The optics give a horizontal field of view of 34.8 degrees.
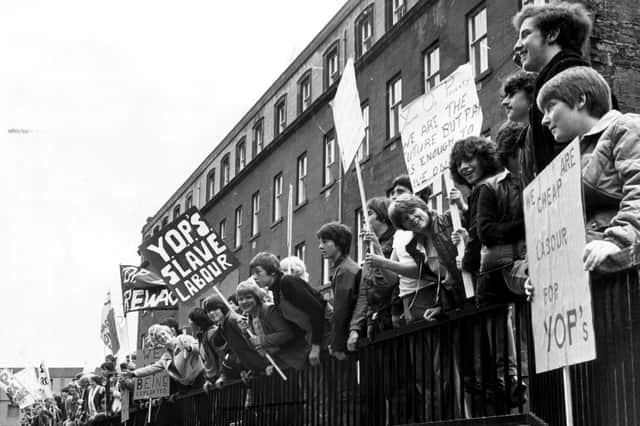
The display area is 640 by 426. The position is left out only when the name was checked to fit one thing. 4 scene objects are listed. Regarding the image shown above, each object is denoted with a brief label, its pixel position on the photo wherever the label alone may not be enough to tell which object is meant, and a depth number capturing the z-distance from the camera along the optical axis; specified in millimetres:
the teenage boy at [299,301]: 9539
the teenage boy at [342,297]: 8852
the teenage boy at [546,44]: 5758
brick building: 23422
